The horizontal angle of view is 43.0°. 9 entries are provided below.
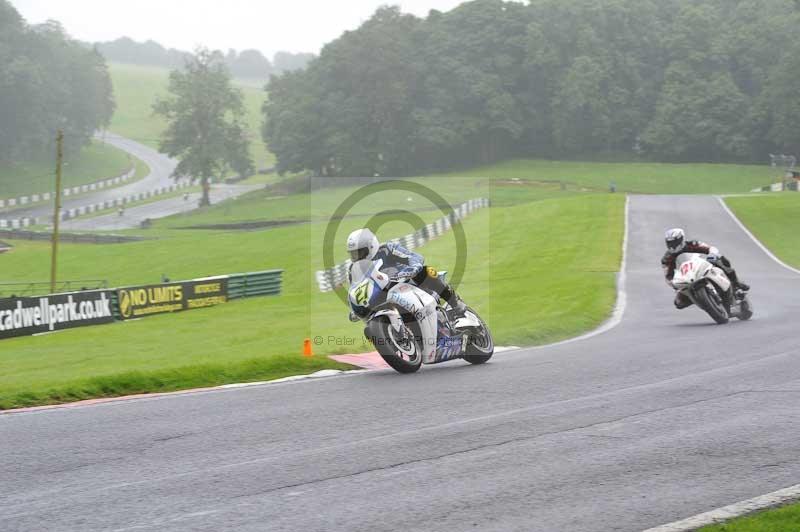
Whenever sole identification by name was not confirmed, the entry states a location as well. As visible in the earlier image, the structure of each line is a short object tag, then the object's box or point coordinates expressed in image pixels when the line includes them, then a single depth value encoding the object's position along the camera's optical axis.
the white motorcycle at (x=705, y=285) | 18.77
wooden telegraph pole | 43.60
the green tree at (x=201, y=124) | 111.00
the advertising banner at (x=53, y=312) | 30.39
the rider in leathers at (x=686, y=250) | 19.36
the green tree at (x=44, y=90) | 119.81
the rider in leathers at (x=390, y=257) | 12.60
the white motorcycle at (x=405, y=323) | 12.55
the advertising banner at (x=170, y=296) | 35.53
